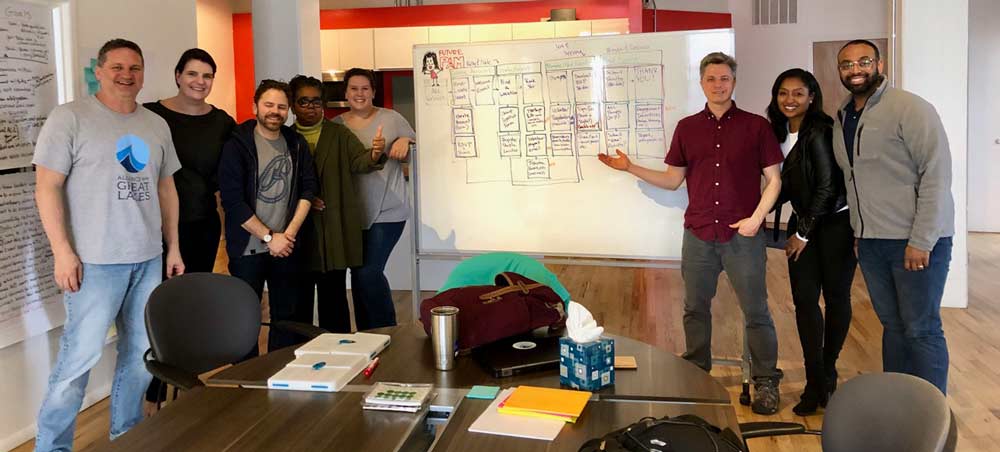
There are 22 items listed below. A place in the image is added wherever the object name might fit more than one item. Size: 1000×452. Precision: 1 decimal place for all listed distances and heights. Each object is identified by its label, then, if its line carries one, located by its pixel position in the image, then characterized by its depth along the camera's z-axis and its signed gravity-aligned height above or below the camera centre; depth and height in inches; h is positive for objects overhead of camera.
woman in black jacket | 124.3 -9.9
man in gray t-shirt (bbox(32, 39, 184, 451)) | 108.0 -3.3
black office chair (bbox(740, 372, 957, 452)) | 52.1 -17.8
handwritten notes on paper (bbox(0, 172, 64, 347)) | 119.0 -12.1
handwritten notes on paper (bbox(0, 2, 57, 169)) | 118.1 +17.8
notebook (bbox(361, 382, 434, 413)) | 65.0 -18.3
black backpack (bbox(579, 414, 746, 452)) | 52.4 -18.1
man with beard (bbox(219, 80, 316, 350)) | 127.4 -1.5
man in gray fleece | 109.3 -5.0
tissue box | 68.0 -16.6
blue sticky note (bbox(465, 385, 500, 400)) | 67.8 -18.7
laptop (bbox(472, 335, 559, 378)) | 73.6 -17.4
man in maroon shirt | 127.2 -6.1
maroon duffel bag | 78.6 -13.7
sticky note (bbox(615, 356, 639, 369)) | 75.1 -18.2
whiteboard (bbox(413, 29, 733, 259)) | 151.5 +7.7
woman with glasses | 141.0 -1.4
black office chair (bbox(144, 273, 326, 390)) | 93.4 -17.0
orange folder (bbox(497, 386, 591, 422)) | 62.6 -18.7
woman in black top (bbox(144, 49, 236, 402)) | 127.3 +6.9
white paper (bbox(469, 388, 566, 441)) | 59.5 -19.4
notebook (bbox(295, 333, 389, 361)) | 79.4 -17.0
